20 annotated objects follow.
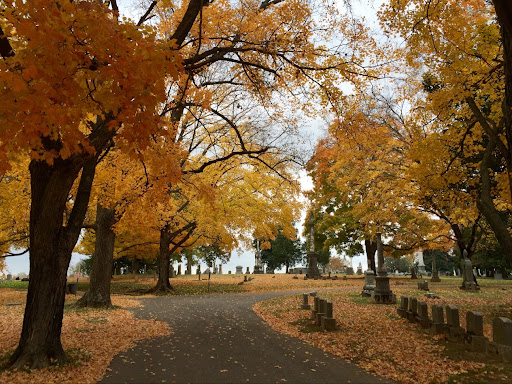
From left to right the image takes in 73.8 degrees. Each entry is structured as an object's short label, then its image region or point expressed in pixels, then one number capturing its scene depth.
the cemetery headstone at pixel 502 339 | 5.50
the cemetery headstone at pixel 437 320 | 7.50
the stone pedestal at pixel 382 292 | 13.44
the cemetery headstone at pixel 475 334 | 6.08
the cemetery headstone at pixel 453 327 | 6.84
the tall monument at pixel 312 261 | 32.66
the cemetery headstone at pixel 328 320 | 8.53
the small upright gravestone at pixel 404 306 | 9.66
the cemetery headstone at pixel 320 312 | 9.09
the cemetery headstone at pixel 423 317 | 8.24
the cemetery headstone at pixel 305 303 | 12.30
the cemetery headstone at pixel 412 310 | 9.05
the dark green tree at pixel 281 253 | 53.84
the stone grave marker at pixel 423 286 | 17.98
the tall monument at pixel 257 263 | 45.31
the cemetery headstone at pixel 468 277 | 17.84
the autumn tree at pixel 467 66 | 8.19
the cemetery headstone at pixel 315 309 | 9.90
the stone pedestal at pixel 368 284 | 15.90
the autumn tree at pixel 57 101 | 4.18
